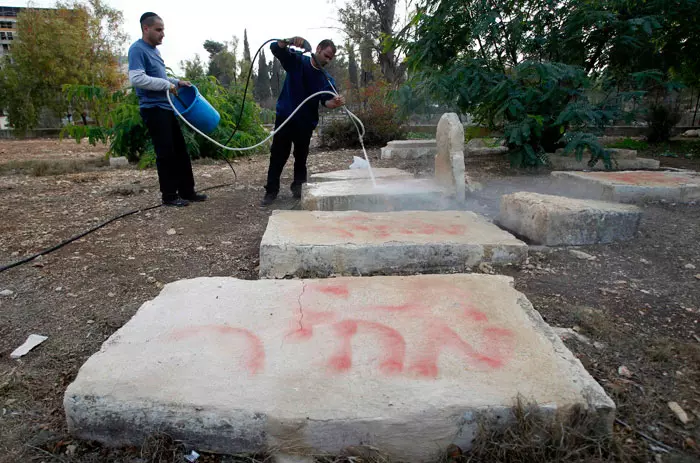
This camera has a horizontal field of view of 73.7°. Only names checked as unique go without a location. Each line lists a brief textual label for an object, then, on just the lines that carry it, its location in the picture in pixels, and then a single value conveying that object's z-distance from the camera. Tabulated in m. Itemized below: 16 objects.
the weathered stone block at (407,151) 7.39
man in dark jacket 3.88
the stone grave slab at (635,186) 3.87
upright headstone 3.89
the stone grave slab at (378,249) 2.44
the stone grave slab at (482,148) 7.17
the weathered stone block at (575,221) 2.87
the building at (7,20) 40.97
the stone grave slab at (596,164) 5.86
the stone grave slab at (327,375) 1.24
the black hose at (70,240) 2.72
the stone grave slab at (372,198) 3.57
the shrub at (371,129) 8.76
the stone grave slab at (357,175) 4.50
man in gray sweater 3.63
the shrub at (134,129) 6.88
